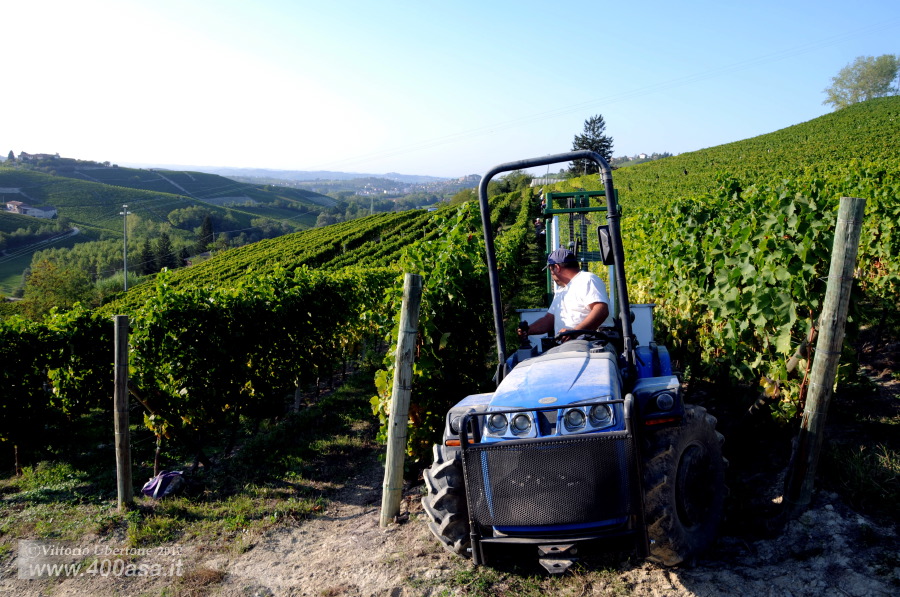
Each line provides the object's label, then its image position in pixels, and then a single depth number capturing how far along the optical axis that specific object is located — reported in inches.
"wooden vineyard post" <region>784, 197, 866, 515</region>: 141.8
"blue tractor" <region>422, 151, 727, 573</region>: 114.8
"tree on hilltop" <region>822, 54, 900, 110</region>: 3093.0
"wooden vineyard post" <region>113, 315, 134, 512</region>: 223.5
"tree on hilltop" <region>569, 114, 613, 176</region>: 3287.4
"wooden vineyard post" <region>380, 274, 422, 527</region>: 186.2
